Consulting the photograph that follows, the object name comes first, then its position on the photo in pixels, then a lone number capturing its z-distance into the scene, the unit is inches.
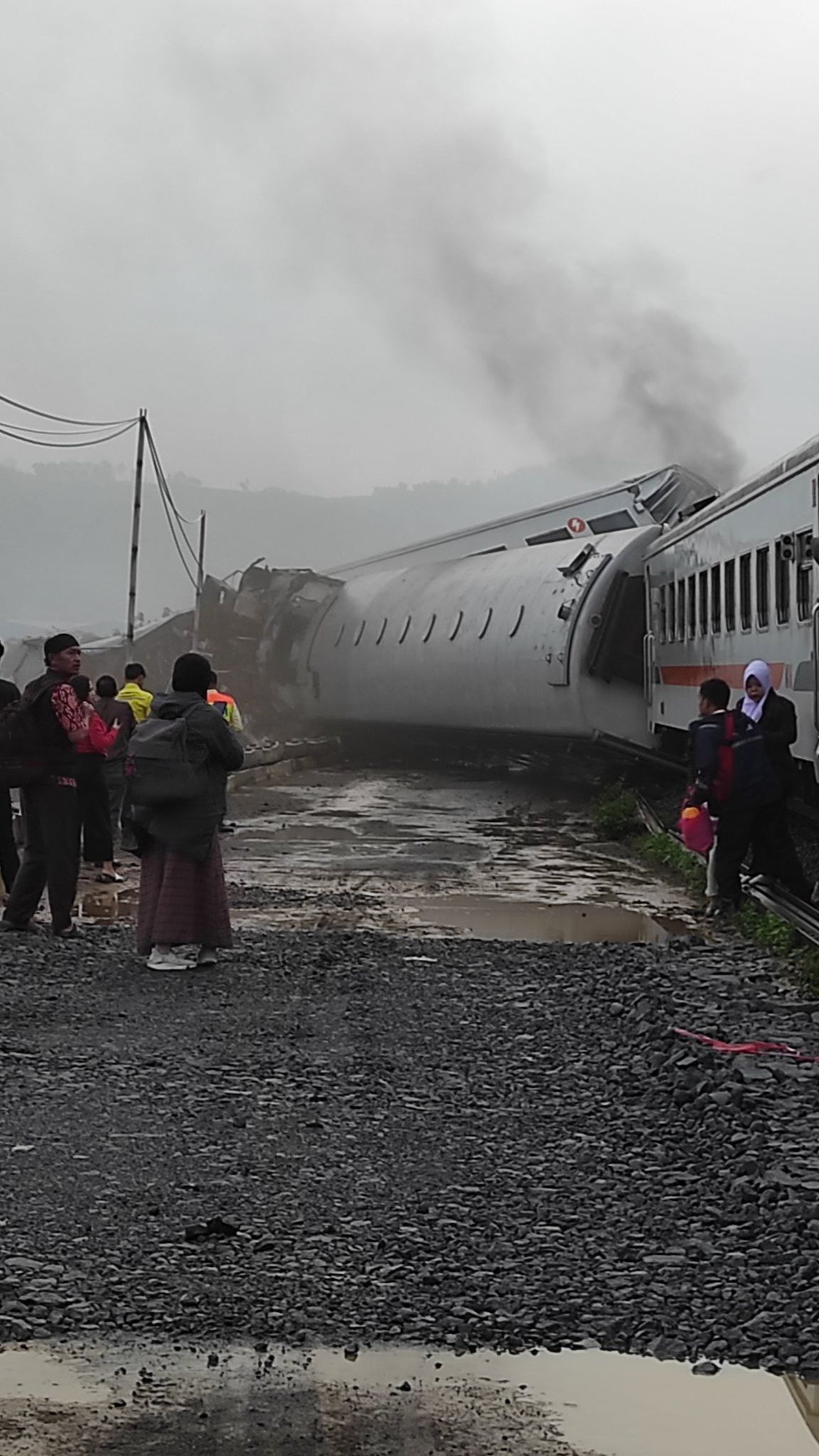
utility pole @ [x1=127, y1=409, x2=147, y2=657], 1238.3
